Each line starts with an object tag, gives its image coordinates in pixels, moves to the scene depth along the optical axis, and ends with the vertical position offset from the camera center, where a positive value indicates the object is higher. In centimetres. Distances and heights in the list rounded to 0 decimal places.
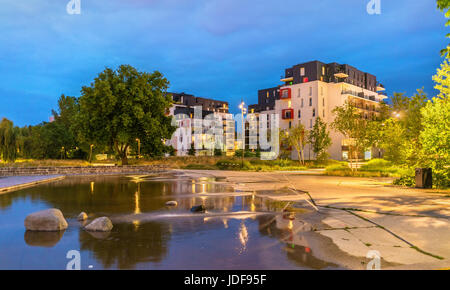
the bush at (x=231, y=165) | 4018 -184
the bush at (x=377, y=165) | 3061 -149
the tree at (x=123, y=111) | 3366 +467
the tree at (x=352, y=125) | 2890 +258
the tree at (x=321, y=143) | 4966 +141
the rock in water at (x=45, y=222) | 834 -196
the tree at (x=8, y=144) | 4047 +106
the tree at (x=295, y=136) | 4916 +254
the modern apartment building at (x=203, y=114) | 9688 +1316
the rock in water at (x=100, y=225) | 819 -202
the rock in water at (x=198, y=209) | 1095 -208
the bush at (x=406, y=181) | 1783 -178
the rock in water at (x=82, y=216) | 959 -208
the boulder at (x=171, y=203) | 1240 -212
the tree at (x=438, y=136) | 1435 +72
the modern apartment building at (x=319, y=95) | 6900 +1347
